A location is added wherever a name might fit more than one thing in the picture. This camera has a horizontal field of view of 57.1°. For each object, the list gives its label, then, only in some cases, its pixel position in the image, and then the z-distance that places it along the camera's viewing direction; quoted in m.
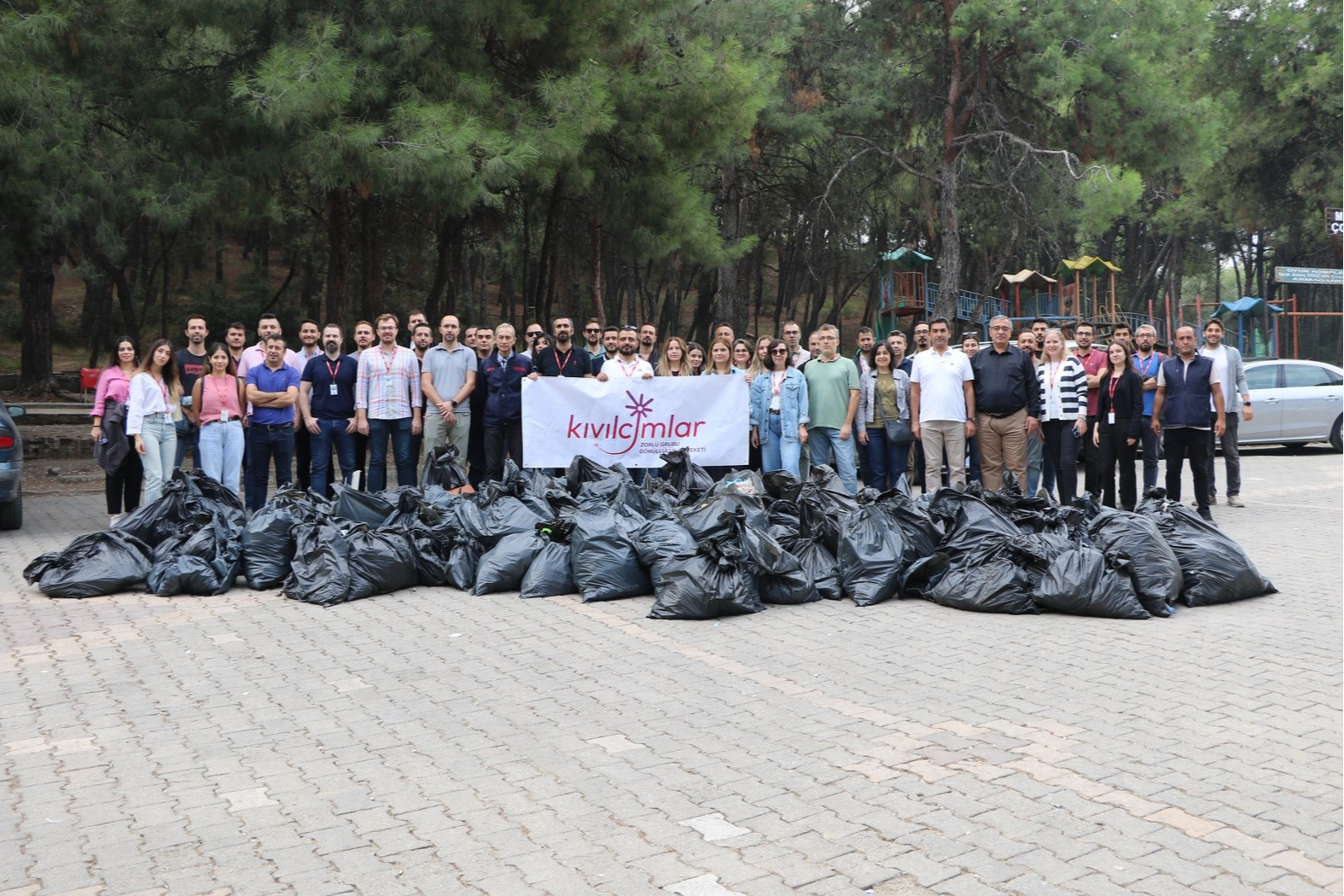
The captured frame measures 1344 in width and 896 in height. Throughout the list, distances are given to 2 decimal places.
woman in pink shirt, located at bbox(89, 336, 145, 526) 10.72
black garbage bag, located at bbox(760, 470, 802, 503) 9.53
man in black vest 11.51
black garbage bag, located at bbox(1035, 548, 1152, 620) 7.45
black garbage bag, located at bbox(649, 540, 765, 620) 7.64
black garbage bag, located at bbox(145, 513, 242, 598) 8.48
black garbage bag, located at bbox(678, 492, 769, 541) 8.29
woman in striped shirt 11.57
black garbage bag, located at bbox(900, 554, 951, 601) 8.09
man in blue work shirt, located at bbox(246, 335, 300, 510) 11.13
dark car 11.47
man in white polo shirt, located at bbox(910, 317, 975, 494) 11.62
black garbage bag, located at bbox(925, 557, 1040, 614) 7.69
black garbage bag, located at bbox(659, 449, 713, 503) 10.09
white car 18.75
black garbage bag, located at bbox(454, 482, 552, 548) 8.89
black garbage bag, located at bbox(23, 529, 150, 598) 8.52
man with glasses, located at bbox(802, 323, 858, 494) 11.75
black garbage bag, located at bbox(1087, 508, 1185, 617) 7.58
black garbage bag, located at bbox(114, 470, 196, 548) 9.05
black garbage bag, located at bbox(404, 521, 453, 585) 8.77
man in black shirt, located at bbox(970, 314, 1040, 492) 11.31
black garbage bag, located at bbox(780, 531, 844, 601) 8.27
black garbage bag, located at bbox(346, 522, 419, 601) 8.43
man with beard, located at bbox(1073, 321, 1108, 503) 11.93
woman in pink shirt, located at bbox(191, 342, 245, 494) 10.82
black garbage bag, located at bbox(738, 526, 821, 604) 7.96
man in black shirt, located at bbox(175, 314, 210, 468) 11.42
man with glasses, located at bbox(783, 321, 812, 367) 12.57
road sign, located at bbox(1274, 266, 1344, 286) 25.75
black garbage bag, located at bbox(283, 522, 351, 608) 8.26
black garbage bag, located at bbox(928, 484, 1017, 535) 8.16
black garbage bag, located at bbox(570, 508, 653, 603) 8.25
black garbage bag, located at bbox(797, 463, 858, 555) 8.48
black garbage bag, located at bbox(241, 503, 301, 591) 8.68
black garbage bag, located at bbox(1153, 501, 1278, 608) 7.87
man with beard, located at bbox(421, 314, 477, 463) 11.75
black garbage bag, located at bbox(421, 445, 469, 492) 10.30
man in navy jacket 11.88
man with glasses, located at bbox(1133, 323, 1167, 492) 12.05
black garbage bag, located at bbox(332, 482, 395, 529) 9.23
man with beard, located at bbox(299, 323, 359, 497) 11.52
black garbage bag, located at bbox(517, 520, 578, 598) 8.41
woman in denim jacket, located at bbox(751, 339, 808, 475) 11.63
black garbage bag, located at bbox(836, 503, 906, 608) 8.07
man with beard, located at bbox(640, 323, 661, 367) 13.11
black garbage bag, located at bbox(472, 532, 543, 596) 8.55
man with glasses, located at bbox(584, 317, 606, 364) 14.23
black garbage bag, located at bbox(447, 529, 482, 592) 8.69
